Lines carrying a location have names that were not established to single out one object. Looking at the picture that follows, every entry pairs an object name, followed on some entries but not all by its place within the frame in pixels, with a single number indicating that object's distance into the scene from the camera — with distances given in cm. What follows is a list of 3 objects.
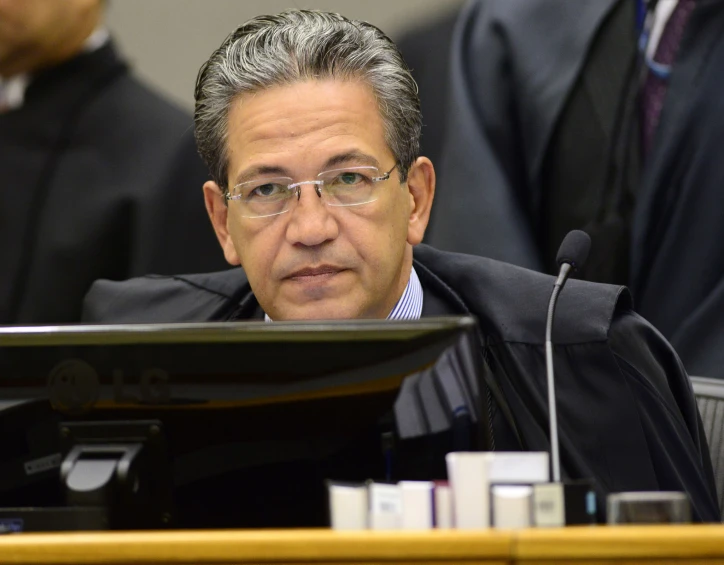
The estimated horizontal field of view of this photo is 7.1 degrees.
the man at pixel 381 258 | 420
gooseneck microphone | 407
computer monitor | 392
